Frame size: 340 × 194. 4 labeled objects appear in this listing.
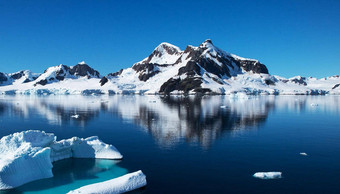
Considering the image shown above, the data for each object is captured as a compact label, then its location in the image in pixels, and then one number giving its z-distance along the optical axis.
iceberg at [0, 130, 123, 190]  16.56
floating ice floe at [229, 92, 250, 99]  123.31
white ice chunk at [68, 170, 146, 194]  14.84
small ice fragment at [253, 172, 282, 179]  17.53
